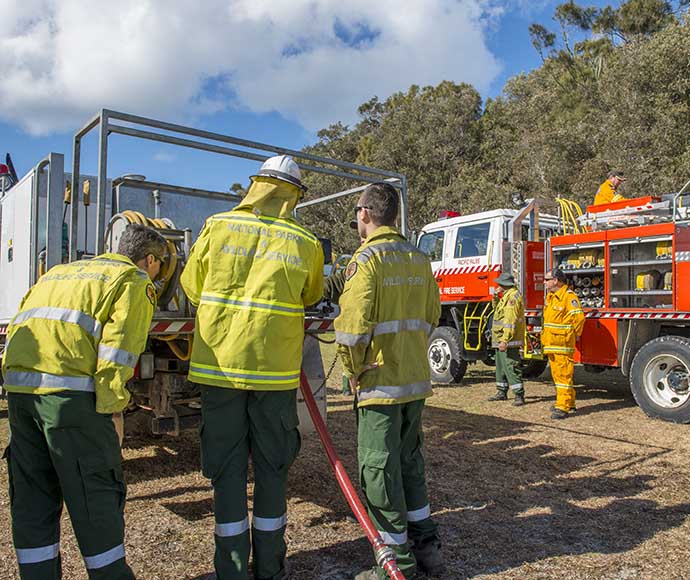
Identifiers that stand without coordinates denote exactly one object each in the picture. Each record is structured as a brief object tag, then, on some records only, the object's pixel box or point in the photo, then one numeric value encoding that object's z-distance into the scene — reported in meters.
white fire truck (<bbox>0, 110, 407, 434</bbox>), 3.94
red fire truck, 7.39
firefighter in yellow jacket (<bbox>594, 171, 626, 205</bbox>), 9.19
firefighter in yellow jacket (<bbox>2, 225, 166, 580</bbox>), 2.62
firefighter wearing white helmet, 2.83
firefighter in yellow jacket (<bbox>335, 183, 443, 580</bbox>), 3.10
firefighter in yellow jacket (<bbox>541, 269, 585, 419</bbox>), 7.55
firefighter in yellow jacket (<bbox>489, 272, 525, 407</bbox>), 8.42
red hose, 2.88
